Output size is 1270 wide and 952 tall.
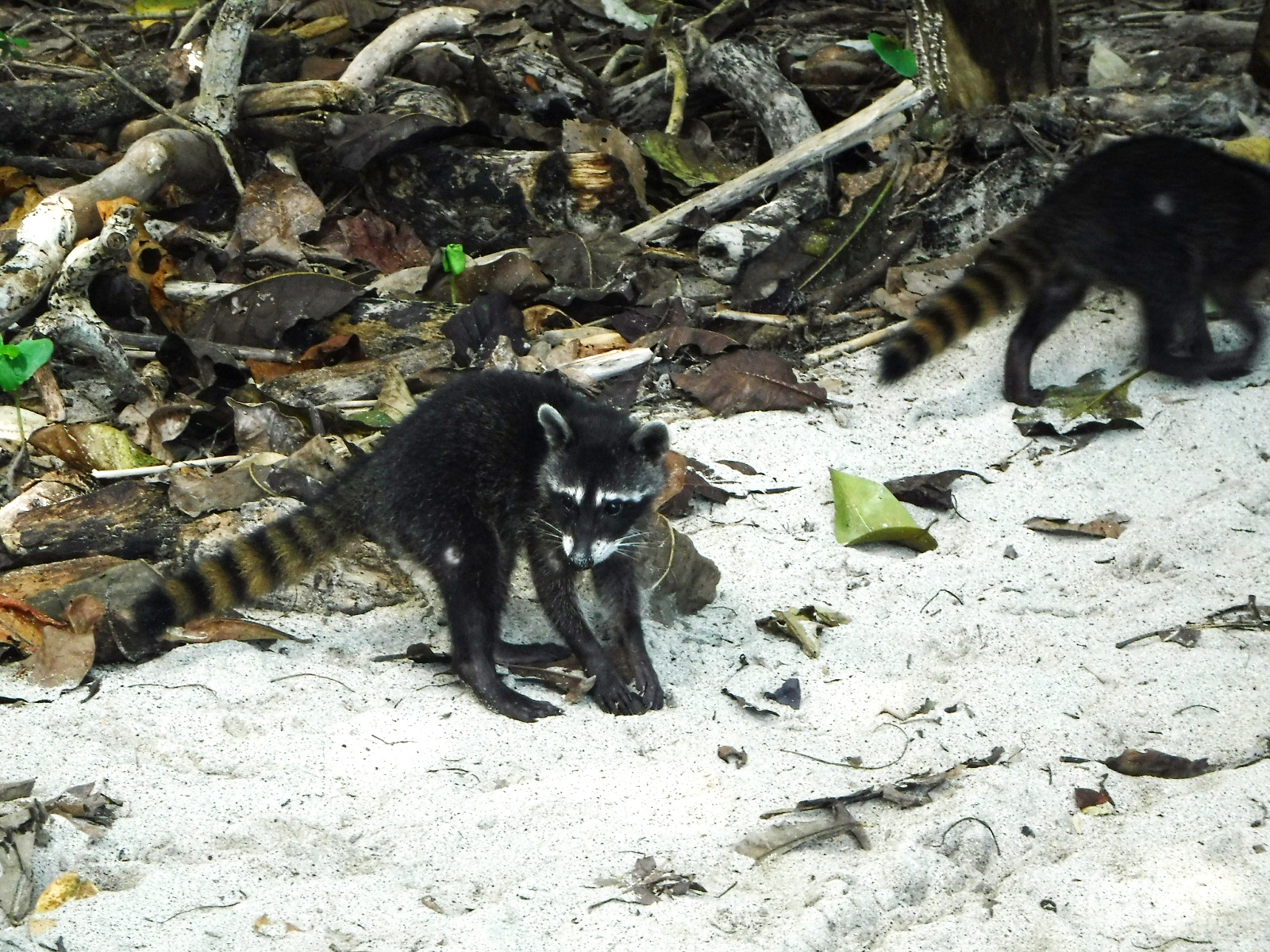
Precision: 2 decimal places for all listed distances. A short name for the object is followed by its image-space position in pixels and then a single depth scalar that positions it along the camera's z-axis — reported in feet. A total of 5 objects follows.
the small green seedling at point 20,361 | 34.58
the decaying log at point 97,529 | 33.86
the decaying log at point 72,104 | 52.11
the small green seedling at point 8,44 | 46.96
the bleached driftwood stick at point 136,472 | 37.29
